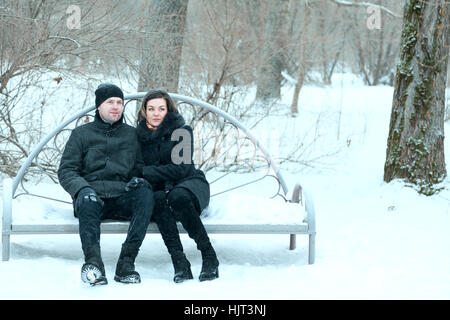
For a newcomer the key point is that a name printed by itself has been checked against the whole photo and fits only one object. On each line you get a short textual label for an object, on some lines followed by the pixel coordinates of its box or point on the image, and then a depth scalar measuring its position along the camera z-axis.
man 7.00
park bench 7.29
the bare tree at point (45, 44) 10.42
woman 7.32
